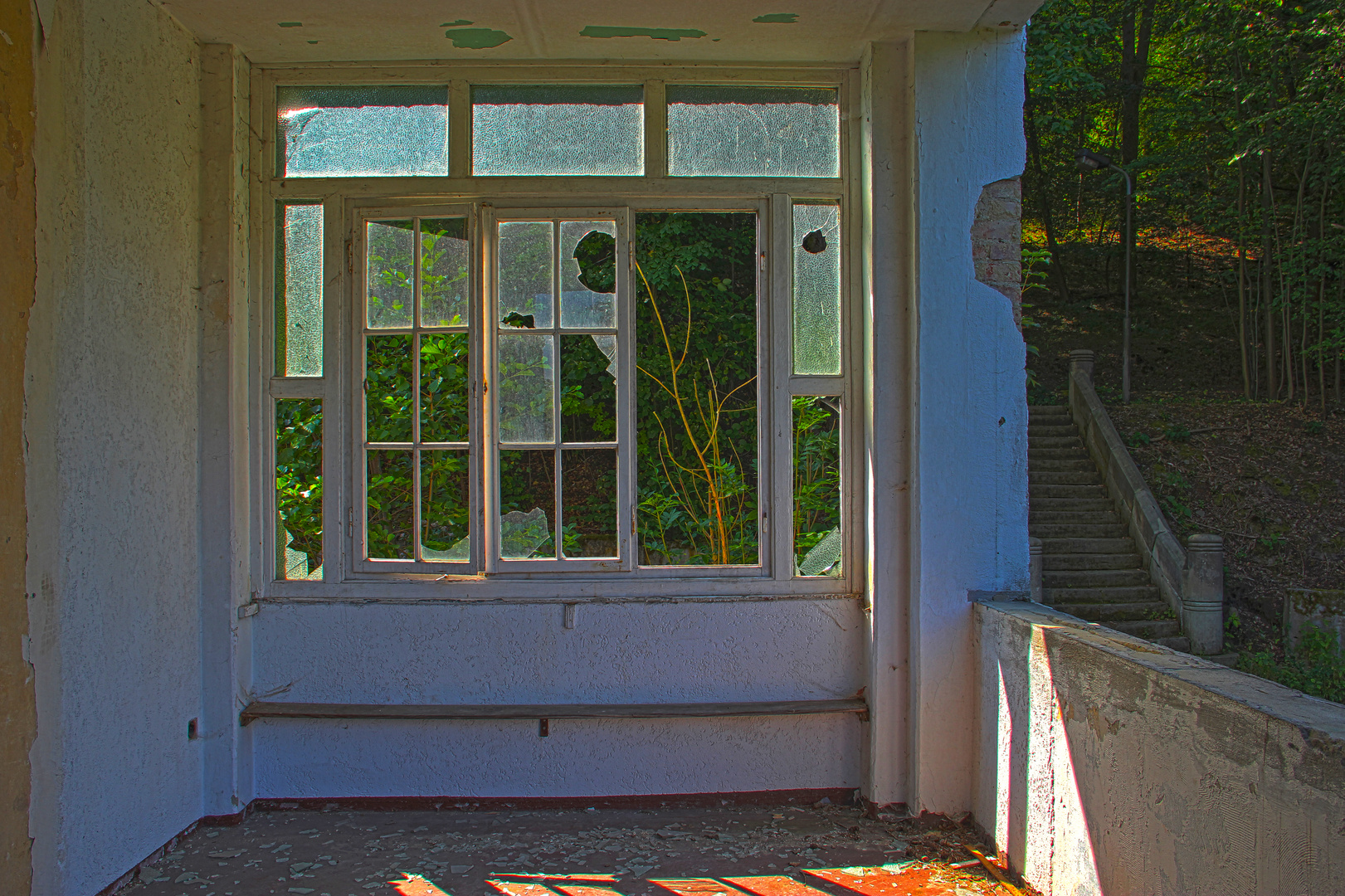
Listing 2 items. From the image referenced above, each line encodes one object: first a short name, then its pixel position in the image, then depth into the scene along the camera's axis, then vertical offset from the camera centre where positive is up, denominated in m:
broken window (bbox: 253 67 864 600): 3.22 +0.54
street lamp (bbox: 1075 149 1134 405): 11.30 +3.70
